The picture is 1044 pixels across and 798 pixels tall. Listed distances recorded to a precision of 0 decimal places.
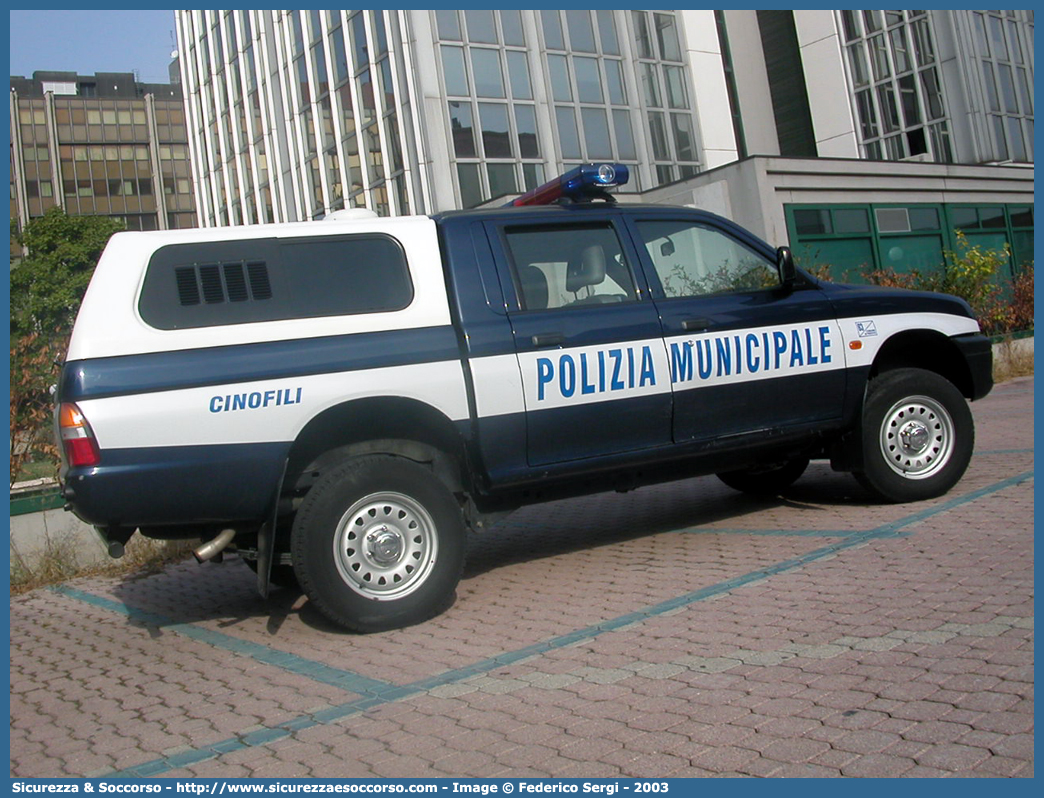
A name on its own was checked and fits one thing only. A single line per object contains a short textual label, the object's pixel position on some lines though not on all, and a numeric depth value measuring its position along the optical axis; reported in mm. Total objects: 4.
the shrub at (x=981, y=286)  17844
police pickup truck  4875
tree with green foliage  48281
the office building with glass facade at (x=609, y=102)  31016
